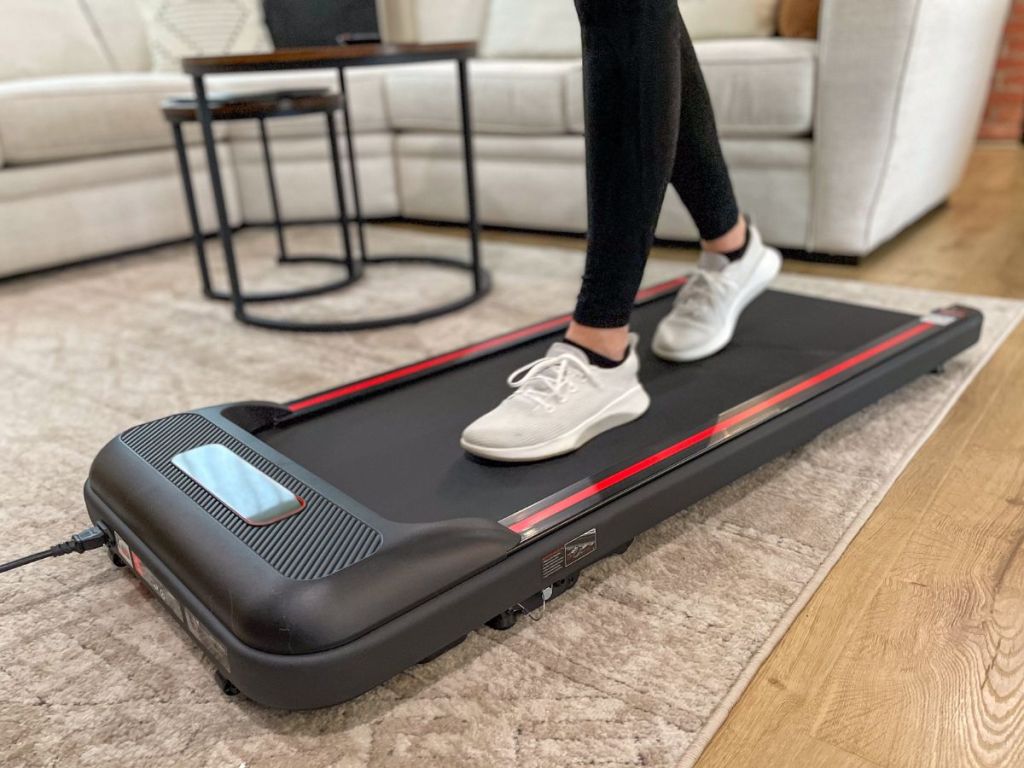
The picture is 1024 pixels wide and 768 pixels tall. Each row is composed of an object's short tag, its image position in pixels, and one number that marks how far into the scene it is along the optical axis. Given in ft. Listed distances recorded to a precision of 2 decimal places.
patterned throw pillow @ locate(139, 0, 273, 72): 9.93
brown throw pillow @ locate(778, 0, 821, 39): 7.31
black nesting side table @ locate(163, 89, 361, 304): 6.16
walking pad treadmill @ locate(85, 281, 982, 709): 2.41
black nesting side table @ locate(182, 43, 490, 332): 5.40
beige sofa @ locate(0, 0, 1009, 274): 6.57
